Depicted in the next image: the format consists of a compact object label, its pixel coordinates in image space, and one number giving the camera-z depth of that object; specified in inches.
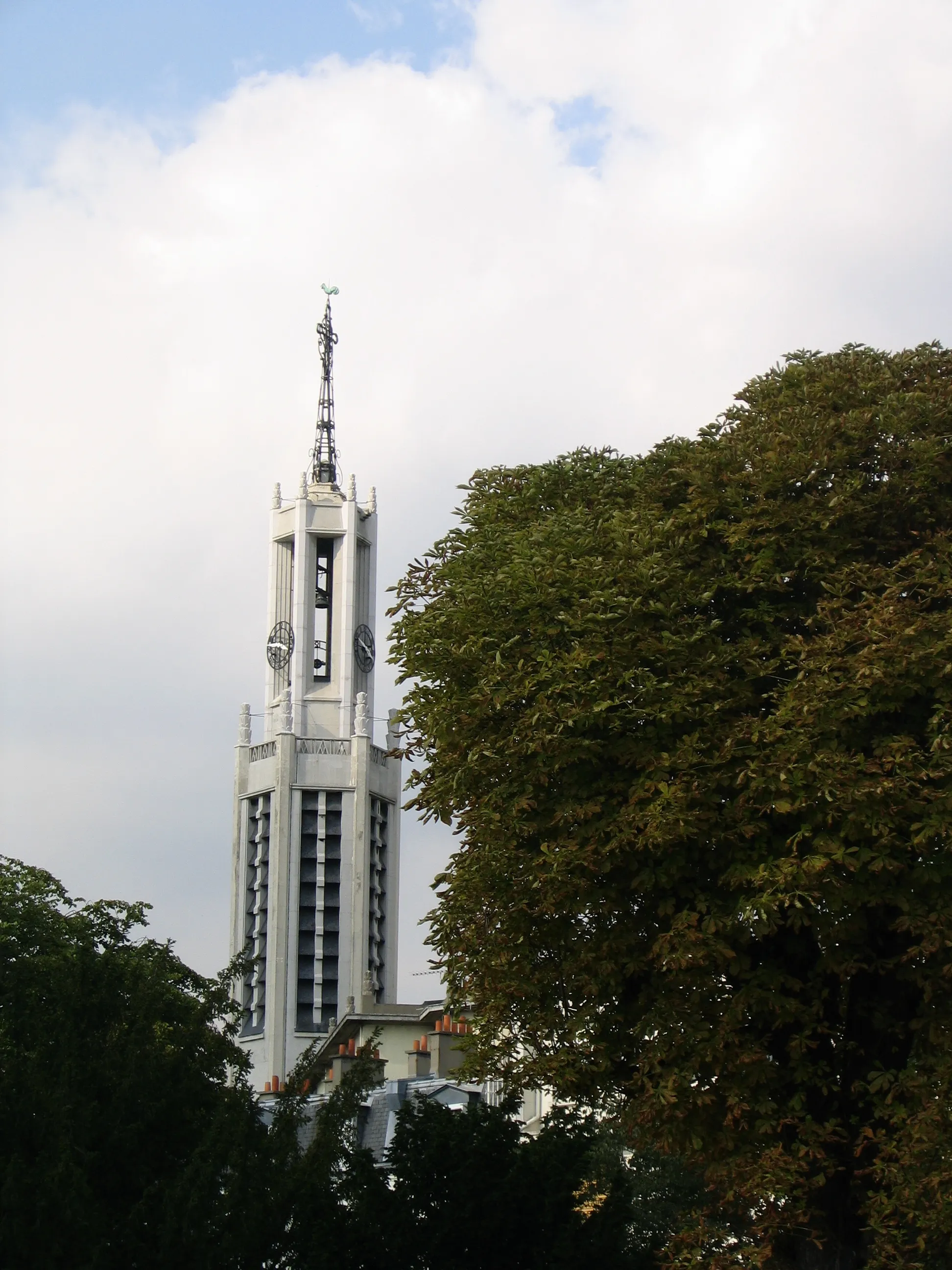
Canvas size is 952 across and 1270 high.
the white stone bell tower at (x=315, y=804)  3939.5
